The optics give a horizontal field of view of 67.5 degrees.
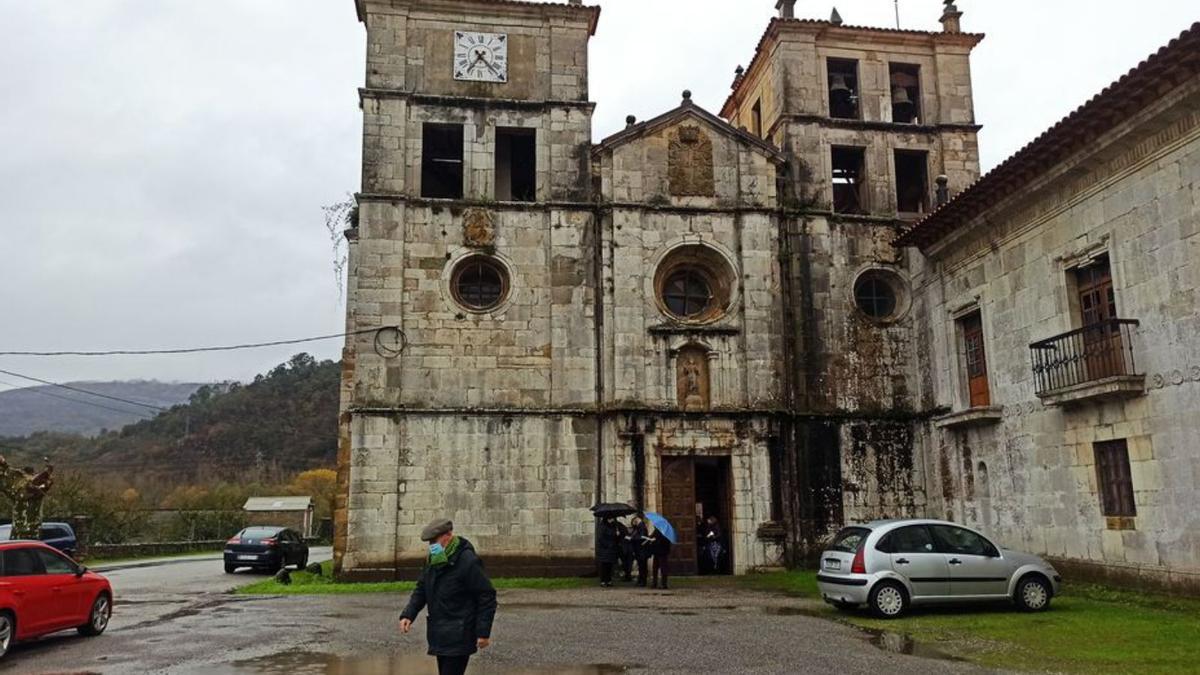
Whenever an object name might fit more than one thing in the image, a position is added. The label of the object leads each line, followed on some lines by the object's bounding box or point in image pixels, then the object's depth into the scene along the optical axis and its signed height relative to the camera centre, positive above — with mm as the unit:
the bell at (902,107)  23445 +10144
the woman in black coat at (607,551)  18016 -986
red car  10352 -1028
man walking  6602 -725
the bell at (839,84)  23281 +10535
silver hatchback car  12531 -1043
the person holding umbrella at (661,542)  17031 -801
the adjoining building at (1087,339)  13398 +2678
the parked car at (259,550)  24922 -1181
